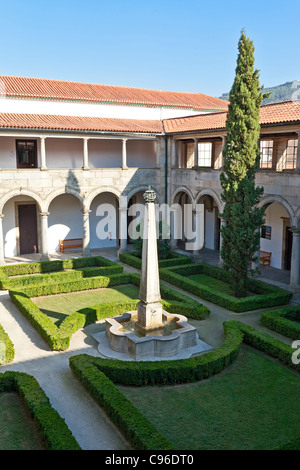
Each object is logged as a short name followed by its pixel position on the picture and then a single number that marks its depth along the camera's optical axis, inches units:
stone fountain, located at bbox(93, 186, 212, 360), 470.0
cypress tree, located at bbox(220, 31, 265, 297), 648.4
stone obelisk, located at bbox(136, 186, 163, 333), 476.1
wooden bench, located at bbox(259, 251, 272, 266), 872.9
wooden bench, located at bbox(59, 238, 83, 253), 998.9
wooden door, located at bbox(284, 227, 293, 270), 840.3
